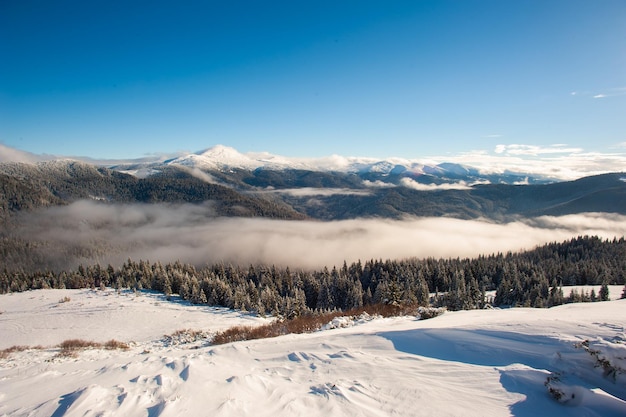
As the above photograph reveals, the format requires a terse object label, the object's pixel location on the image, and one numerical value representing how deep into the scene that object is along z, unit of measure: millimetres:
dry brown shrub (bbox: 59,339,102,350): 19094
